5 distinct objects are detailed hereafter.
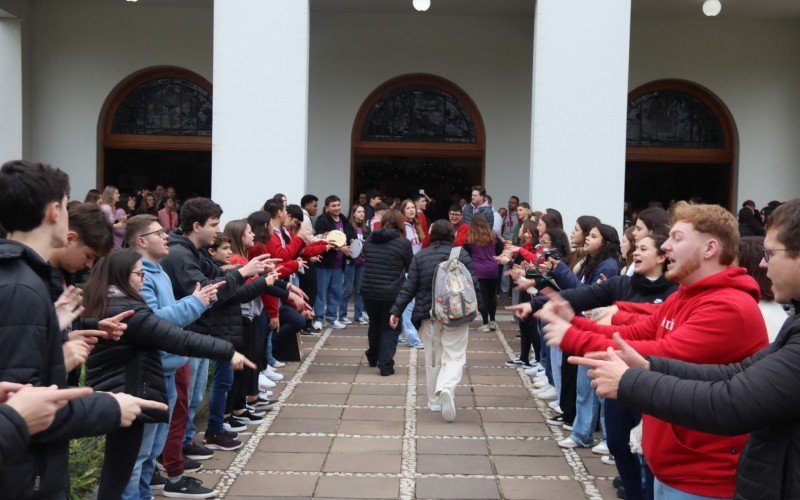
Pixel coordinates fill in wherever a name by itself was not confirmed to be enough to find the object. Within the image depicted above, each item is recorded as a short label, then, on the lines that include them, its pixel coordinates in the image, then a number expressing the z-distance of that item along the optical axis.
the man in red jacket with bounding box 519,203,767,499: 3.07
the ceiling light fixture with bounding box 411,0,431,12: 14.55
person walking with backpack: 7.73
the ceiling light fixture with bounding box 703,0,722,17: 14.59
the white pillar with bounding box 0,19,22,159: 14.88
